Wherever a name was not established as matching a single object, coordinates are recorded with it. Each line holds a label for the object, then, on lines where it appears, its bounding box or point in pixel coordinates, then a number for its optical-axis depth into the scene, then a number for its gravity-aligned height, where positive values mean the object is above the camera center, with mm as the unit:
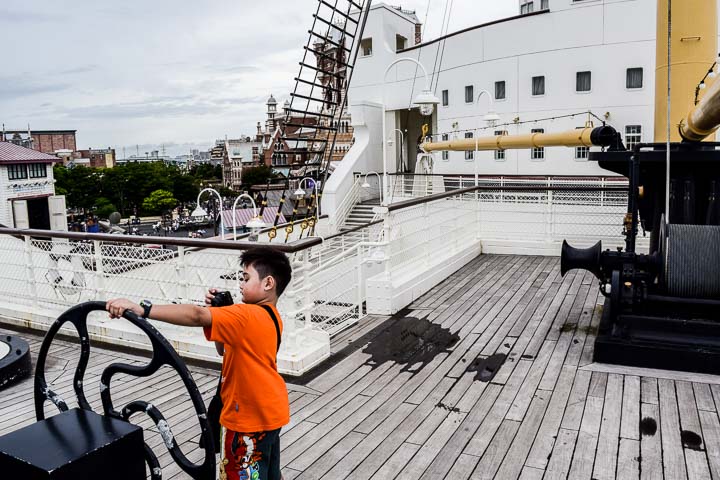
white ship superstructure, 21250 +3780
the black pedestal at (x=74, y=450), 1651 -799
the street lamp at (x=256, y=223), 11398 -937
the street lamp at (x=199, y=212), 13941 -865
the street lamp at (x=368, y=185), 20417 -436
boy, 2143 -781
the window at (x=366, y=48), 27797 +6018
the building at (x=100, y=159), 164375 +6027
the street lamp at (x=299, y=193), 16162 -526
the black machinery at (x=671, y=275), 4586 -920
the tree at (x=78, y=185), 81312 -706
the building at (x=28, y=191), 58094 -948
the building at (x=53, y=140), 155500 +11461
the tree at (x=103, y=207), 80938 -3864
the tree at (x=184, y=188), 93625 -1755
